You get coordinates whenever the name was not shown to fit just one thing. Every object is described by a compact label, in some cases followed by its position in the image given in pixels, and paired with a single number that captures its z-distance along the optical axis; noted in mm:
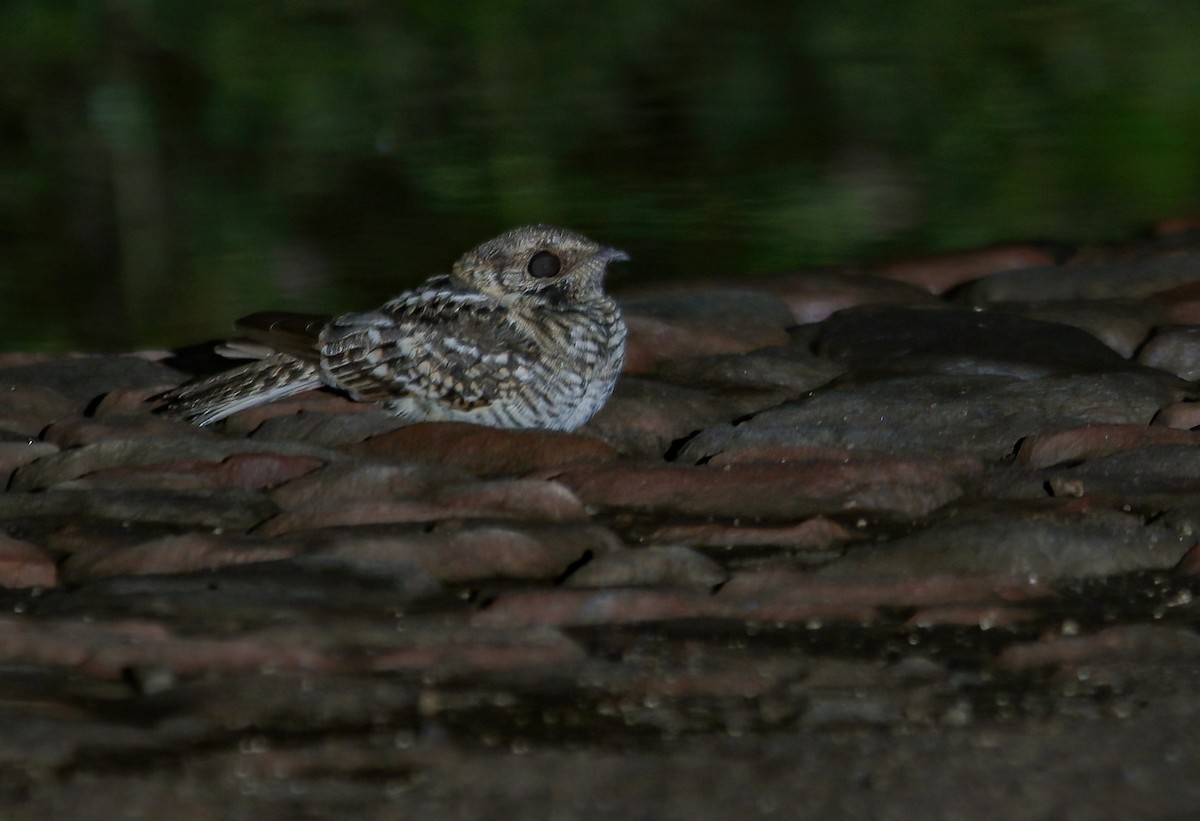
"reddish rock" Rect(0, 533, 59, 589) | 6652
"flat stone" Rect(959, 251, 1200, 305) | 12000
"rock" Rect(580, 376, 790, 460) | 9500
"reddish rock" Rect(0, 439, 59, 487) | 8584
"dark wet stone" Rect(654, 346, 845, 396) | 10367
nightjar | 9867
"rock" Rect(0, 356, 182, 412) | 10492
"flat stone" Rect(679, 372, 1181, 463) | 8867
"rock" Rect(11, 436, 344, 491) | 8391
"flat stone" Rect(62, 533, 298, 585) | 6703
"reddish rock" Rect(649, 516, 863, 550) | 7227
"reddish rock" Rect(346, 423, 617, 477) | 8727
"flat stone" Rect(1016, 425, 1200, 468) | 8539
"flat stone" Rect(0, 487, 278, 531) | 7555
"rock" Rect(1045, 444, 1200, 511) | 7707
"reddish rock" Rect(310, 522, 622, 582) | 6781
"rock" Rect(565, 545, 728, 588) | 6668
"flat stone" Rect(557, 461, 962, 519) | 7789
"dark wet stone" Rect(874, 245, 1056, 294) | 12836
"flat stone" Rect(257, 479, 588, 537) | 7387
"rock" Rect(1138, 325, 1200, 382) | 10492
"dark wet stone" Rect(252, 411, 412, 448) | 9352
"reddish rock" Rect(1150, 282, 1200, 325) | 11258
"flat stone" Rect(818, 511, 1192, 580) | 6809
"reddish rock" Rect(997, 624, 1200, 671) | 5875
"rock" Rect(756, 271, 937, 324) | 11977
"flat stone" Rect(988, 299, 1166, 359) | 11016
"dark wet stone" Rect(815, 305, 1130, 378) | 10281
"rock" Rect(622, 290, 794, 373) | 11023
